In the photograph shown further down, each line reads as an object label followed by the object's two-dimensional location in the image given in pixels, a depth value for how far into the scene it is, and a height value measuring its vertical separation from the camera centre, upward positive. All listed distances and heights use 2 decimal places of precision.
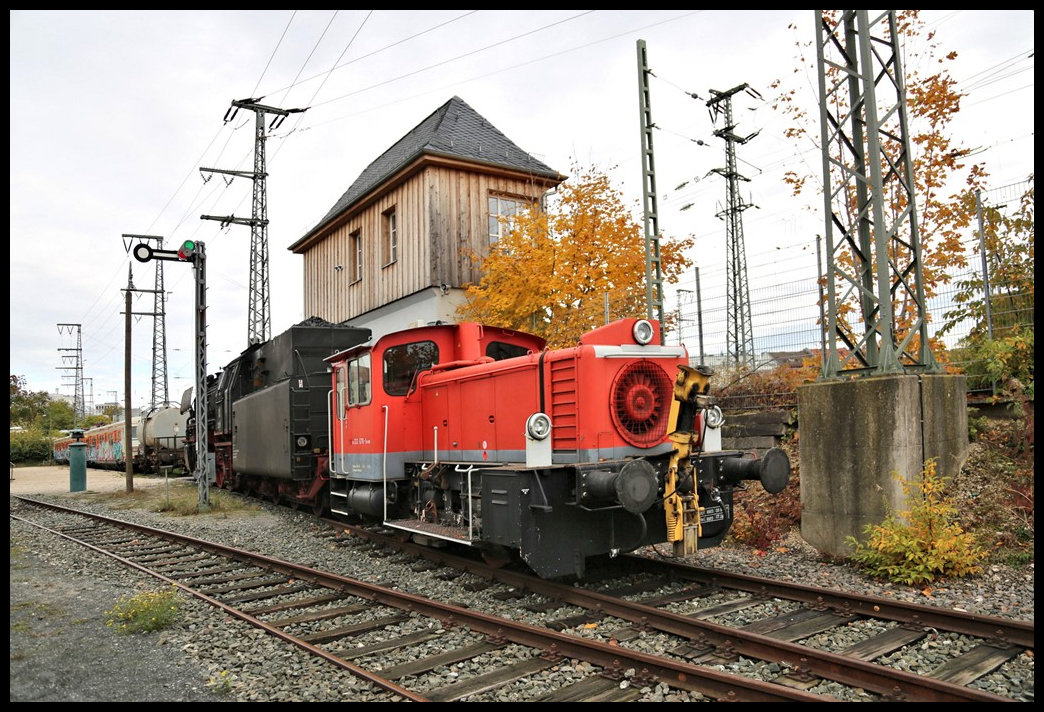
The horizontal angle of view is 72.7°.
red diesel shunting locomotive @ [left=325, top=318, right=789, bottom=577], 6.66 -0.59
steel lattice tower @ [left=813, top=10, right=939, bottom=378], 8.02 +2.19
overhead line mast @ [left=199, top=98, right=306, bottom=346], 23.75 +6.51
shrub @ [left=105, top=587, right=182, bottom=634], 6.31 -1.85
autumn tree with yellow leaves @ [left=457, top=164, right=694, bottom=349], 13.80 +2.65
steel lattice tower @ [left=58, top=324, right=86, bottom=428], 71.44 +3.15
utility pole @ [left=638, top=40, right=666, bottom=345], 11.05 +3.24
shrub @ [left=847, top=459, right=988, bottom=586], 6.77 -1.50
